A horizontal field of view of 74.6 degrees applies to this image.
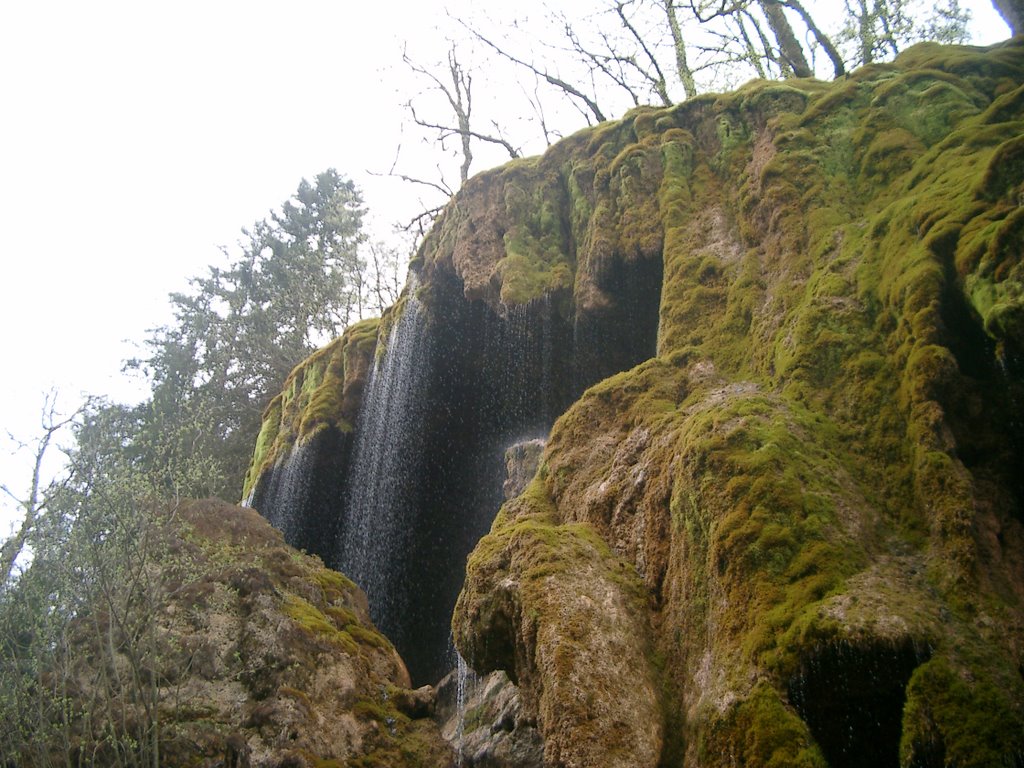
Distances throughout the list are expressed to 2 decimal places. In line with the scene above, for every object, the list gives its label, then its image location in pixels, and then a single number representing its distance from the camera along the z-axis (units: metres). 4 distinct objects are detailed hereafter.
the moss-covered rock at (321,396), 17.50
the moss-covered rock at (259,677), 7.46
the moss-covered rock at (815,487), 4.16
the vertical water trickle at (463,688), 9.31
